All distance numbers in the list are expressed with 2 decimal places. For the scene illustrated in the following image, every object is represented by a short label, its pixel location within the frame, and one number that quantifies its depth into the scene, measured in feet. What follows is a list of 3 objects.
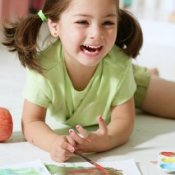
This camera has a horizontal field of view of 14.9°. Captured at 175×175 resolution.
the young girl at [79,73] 4.40
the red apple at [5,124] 4.53
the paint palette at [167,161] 4.23
